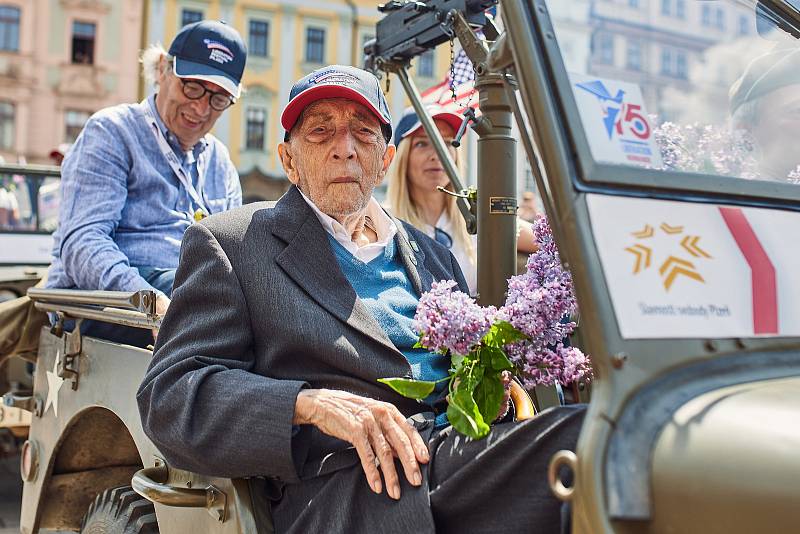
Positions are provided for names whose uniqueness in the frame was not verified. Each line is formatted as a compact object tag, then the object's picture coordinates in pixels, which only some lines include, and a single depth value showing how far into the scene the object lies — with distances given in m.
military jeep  1.24
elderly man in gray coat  1.80
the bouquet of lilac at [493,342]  1.85
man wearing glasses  3.42
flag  3.66
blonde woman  4.49
